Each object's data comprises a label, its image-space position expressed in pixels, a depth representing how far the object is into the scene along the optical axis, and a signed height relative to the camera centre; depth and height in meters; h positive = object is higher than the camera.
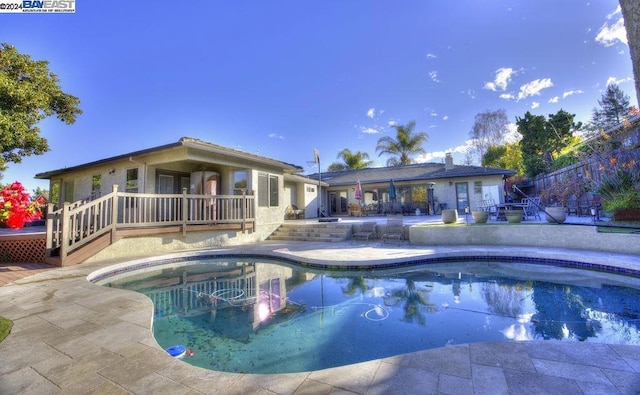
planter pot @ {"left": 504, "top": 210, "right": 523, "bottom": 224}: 8.87 -0.38
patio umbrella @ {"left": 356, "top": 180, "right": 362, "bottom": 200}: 16.06 +1.13
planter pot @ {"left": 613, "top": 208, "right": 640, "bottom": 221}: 7.04 -0.36
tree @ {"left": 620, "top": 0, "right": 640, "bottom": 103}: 1.59 +1.07
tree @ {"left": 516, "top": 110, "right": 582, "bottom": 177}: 19.11 +5.01
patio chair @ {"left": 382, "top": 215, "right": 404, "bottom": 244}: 9.93 -0.82
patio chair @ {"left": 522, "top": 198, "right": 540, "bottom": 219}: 11.14 -0.30
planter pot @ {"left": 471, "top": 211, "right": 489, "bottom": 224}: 9.02 -0.35
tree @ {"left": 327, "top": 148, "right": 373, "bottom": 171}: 29.53 +5.94
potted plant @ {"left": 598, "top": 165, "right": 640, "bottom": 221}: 7.21 +0.23
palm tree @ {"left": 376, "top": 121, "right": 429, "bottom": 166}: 25.20 +6.39
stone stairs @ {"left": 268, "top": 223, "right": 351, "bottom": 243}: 10.72 -0.89
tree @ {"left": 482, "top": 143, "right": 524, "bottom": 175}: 28.50 +5.49
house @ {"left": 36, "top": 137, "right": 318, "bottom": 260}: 7.62 +1.13
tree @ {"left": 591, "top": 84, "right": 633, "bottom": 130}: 26.00 +9.76
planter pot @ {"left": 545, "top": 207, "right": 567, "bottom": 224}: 7.92 -0.32
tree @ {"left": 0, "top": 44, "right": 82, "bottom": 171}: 8.78 +4.45
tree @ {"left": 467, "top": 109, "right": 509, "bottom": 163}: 29.53 +8.73
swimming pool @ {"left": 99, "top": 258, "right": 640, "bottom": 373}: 3.21 -1.67
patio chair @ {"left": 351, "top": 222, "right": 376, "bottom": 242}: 10.48 -0.91
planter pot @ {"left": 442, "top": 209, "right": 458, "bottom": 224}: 10.23 -0.36
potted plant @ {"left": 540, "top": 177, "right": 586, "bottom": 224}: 11.63 +0.56
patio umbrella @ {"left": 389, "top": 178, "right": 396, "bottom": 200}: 15.43 +1.14
